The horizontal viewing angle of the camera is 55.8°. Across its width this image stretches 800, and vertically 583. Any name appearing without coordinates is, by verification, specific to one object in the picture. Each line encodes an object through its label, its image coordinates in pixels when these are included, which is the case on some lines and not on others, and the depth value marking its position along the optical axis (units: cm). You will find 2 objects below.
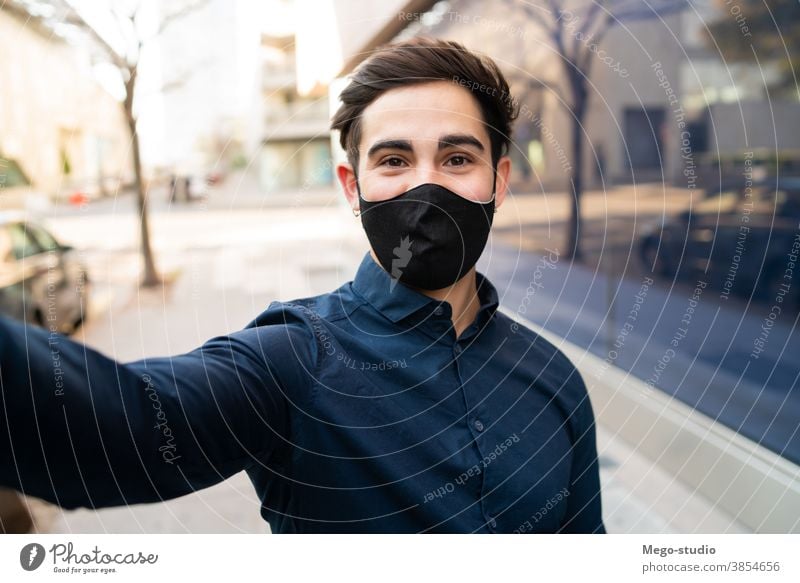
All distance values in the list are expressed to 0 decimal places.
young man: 101
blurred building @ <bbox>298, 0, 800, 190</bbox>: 189
